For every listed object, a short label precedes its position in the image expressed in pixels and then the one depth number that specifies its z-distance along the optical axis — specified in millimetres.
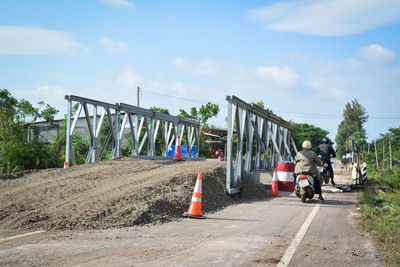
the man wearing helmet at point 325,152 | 14938
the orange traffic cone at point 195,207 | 7961
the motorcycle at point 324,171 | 15232
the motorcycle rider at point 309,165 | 10859
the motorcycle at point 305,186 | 10445
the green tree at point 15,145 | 18219
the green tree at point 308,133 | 97688
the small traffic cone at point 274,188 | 12289
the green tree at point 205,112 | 47562
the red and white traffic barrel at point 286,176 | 13824
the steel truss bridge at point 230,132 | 11625
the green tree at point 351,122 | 95750
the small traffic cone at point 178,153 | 16641
